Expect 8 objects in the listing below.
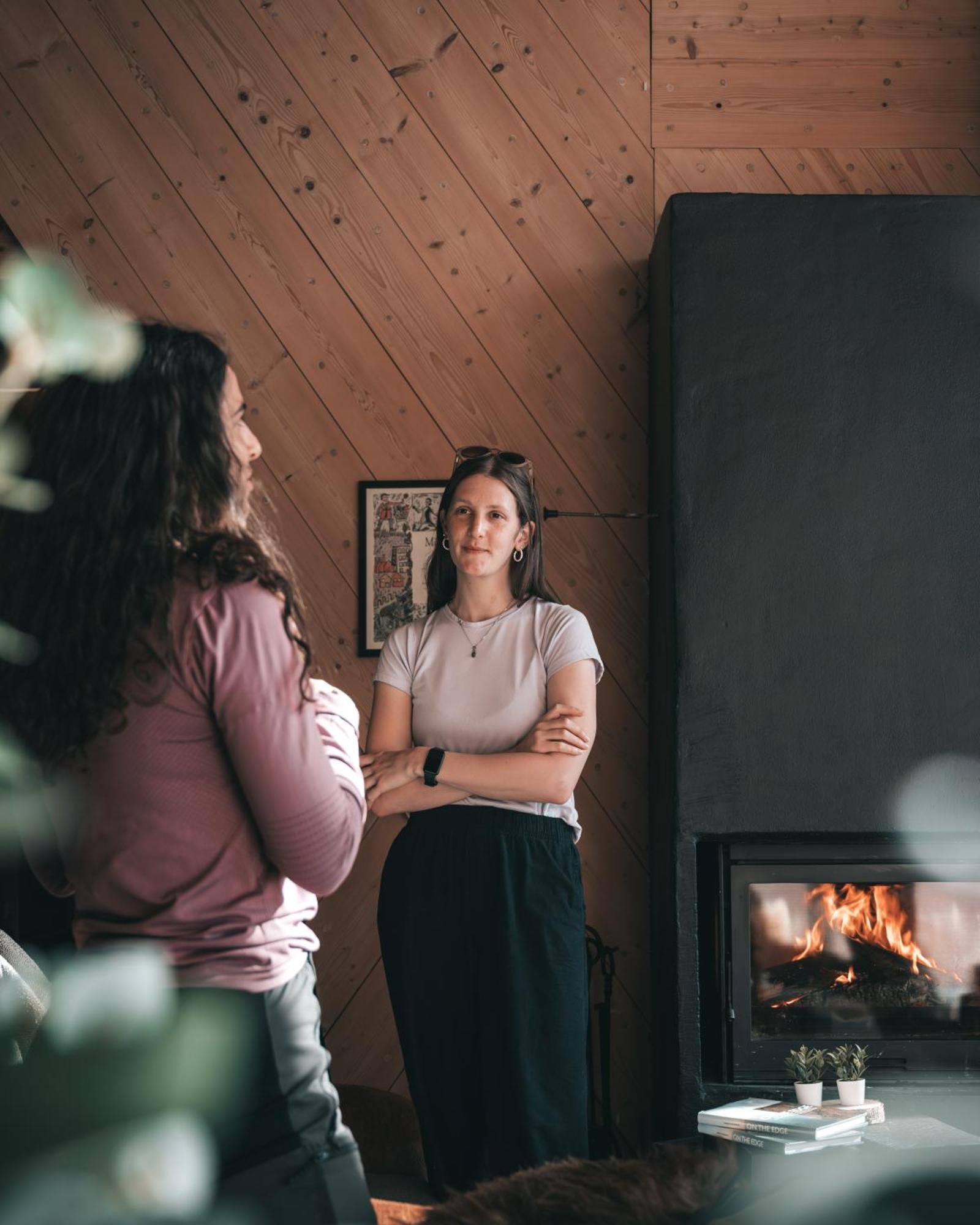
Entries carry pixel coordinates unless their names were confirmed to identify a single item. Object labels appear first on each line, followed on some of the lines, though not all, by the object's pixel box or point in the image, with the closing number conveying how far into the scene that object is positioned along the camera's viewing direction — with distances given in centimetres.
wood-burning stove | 274
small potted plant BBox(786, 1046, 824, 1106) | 225
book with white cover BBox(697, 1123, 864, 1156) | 200
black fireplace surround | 274
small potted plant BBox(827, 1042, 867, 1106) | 223
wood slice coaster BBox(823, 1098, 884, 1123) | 218
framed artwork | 321
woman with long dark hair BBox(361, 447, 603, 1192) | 215
